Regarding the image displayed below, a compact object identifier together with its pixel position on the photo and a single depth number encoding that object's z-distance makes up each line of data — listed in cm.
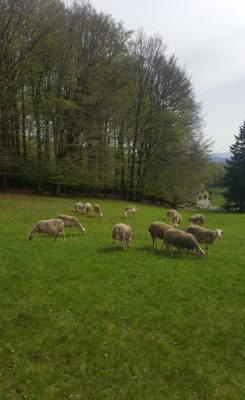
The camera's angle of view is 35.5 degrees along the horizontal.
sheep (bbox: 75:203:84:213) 3934
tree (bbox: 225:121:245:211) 7619
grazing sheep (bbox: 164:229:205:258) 2273
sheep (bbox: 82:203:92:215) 3931
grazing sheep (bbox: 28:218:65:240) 2495
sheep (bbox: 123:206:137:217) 4124
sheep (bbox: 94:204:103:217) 3910
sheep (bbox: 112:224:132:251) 2312
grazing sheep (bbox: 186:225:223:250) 2559
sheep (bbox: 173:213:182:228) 3662
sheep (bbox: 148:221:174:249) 2406
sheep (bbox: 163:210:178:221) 4004
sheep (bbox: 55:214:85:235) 2772
